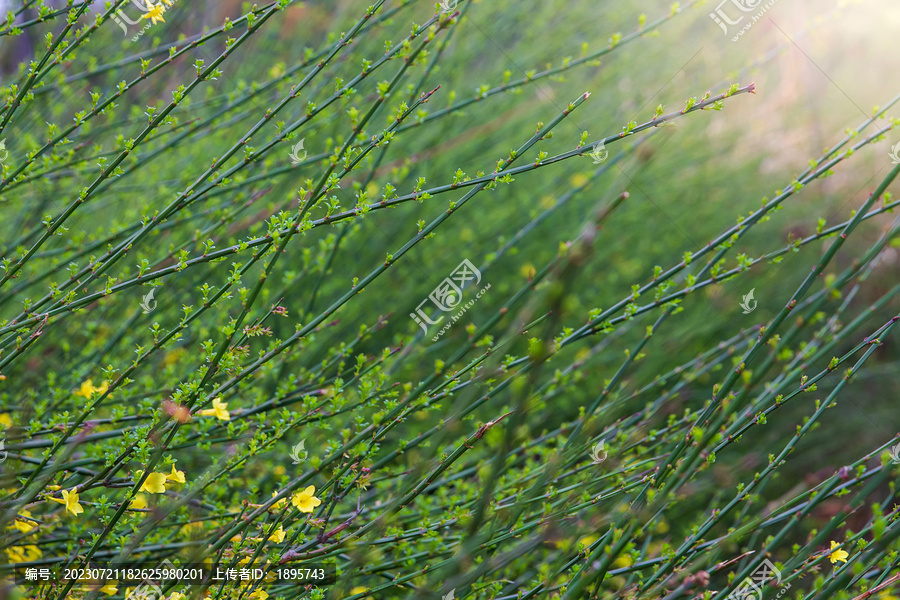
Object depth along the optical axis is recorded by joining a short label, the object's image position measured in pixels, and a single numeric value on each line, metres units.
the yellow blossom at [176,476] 1.49
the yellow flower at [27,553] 1.57
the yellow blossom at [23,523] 1.50
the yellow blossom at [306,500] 1.49
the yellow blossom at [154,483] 1.47
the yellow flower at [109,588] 1.48
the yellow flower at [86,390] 1.58
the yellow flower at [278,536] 1.50
